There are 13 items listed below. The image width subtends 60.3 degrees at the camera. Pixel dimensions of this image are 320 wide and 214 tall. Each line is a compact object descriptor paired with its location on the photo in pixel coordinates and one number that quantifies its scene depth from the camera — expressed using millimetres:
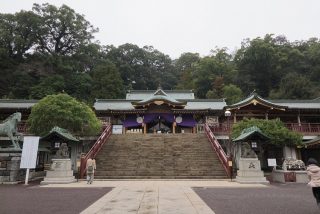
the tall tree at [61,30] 55250
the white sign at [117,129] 31875
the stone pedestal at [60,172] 16266
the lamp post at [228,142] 24117
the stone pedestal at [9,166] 15719
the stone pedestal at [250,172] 16062
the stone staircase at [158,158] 18766
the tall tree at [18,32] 50531
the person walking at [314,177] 7414
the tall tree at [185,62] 70200
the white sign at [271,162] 17983
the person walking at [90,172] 15700
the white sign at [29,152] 15711
